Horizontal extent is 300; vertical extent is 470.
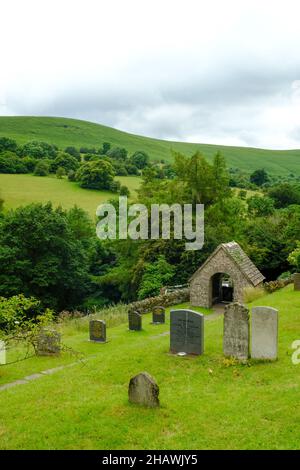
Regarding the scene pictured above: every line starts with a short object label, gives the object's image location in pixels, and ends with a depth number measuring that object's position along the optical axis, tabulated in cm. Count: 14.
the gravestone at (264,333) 1423
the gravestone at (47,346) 1875
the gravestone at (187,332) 1548
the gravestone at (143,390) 1100
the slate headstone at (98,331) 2153
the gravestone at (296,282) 2753
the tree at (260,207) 6047
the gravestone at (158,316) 2567
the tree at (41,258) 3866
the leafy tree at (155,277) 3612
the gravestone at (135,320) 2375
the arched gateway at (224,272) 2892
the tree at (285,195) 7369
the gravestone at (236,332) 1448
